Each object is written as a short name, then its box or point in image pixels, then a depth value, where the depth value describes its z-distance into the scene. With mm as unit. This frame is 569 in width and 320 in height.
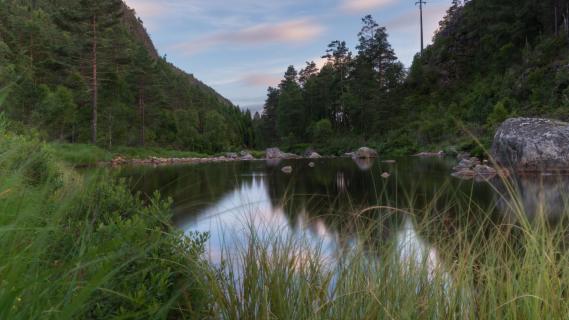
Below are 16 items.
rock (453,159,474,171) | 15383
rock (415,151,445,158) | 26278
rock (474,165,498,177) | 13921
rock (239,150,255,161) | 42050
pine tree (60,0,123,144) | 25141
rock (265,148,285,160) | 42969
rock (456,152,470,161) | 19884
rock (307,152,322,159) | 40625
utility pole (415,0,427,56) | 54281
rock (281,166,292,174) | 20447
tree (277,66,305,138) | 55531
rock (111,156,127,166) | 24297
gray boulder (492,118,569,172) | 14281
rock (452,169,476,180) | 13454
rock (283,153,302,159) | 43000
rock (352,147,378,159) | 34656
